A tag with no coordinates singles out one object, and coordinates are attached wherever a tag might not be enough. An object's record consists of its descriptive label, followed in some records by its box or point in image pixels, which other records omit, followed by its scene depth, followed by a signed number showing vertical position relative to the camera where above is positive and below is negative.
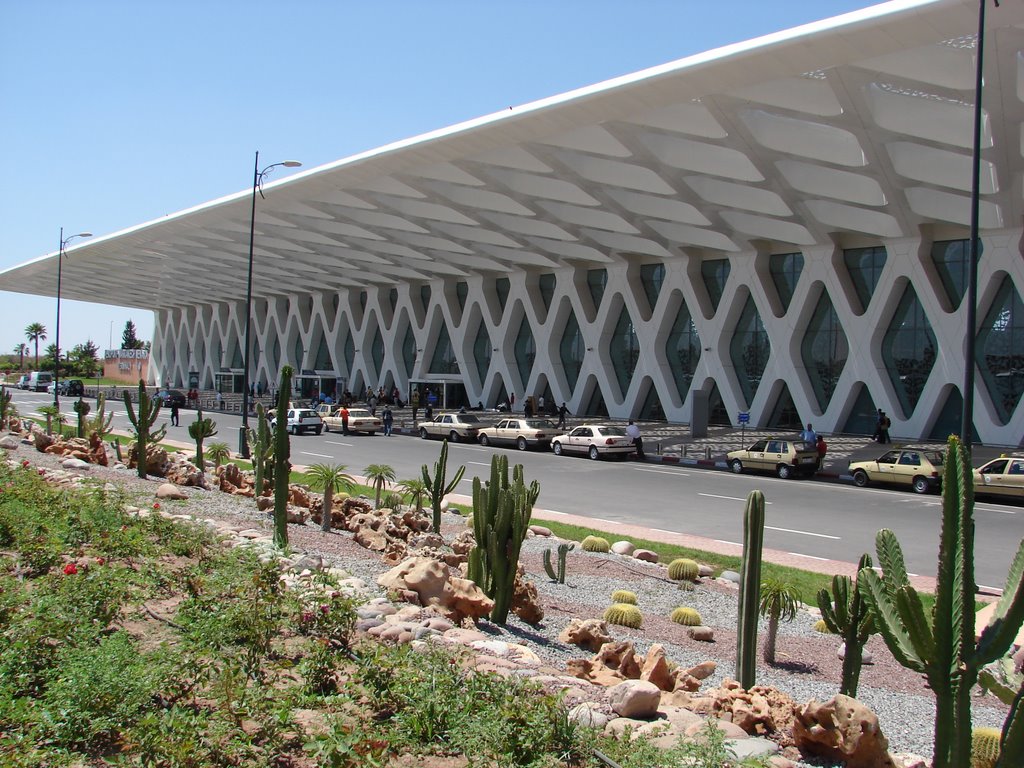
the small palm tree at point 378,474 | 15.28 -1.61
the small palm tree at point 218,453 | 20.44 -1.82
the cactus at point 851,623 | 6.83 -1.82
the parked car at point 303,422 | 39.38 -1.84
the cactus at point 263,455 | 15.03 -1.36
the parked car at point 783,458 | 26.64 -1.70
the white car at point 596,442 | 31.19 -1.73
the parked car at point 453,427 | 37.25 -1.69
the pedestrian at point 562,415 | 40.37 -0.98
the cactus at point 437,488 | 12.98 -1.56
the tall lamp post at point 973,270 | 13.15 +2.30
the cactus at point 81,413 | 25.22 -1.25
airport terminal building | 20.66 +7.30
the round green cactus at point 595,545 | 13.87 -2.47
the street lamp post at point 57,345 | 41.15 +1.37
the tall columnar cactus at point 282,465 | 10.62 -1.14
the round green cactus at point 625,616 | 9.55 -2.52
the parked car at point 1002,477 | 21.19 -1.61
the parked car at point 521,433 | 34.31 -1.69
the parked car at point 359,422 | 40.03 -1.78
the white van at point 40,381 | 85.06 -1.03
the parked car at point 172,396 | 56.96 -1.45
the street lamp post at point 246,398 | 25.81 -0.59
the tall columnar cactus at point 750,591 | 7.18 -1.67
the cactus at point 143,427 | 17.39 -1.07
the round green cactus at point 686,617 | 9.99 -2.61
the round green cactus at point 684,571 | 12.26 -2.51
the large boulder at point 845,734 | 5.26 -2.10
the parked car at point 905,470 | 23.19 -1.70
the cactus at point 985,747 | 5.70 -2.33
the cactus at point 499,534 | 8.72 -1.53
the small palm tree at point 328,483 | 13.05 -1.57
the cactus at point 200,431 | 20.00 -1.30
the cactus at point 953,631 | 4.48 -1.19
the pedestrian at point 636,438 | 31.78 -1.50
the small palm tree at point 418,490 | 14.50 -1.78
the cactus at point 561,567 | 11.37 -2.39
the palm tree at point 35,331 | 158.75 +7.67
